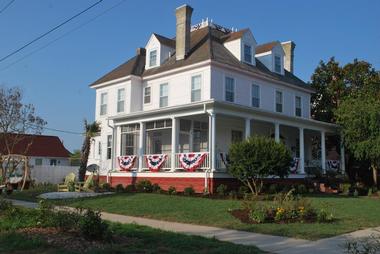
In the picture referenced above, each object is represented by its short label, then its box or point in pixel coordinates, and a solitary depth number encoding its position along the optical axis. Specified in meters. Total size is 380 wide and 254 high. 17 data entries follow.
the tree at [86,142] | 28.25
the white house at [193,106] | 24.62
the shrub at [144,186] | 24.04
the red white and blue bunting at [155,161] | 25.42
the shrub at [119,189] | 24.30
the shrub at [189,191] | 21.98
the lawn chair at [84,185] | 24.28
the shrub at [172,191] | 22.50
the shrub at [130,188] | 24.27
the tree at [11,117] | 34.19
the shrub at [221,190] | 21.93
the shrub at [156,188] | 23.66
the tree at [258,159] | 20.89
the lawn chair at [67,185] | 24.59
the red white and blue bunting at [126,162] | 27.11
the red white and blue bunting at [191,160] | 23.50
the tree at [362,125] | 28.58
